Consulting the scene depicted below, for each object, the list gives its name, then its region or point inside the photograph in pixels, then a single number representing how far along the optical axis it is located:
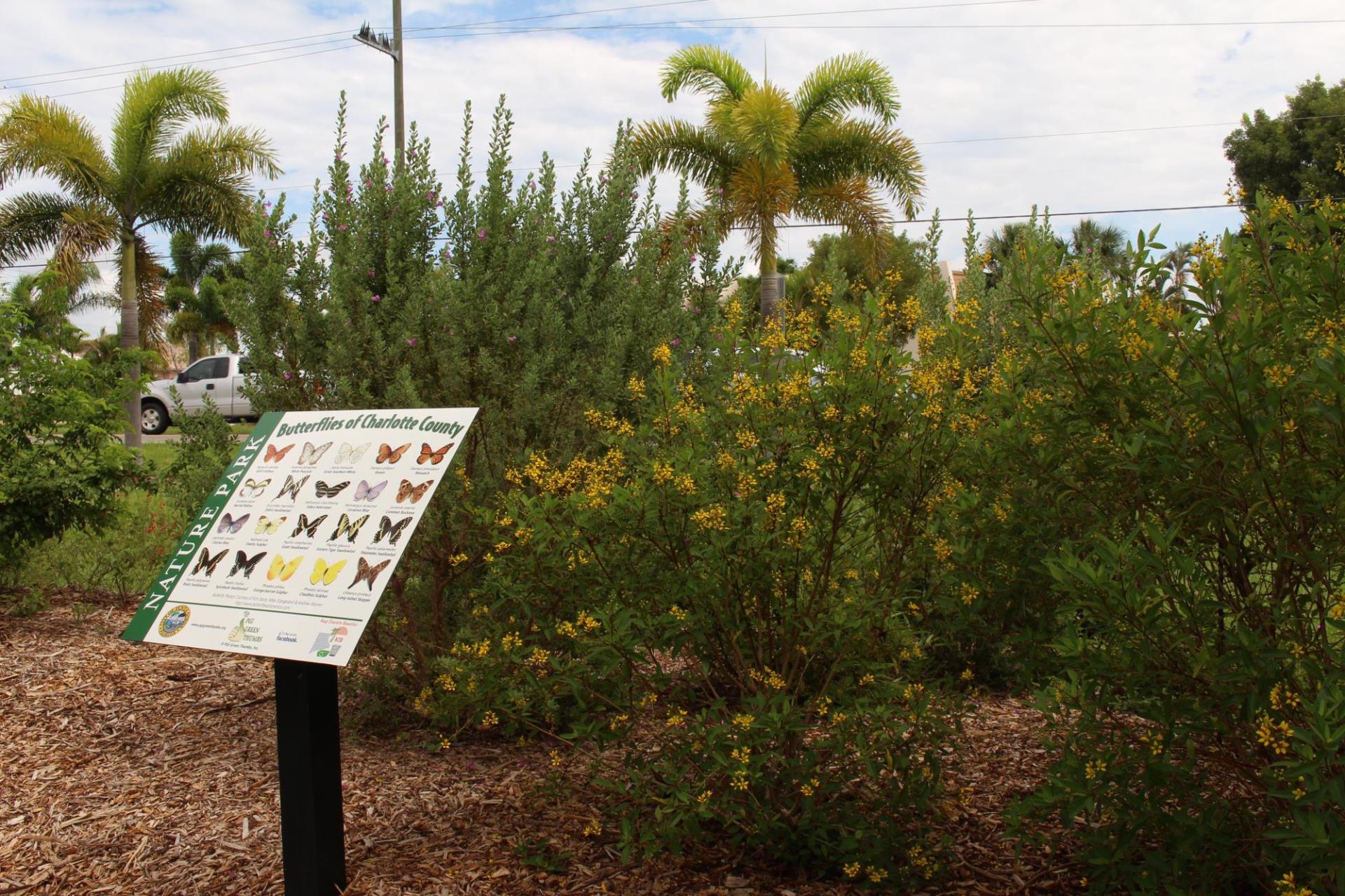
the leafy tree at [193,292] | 46.91
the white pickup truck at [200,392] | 25.89
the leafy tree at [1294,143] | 29.73
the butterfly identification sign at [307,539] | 3.00
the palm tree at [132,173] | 18.53
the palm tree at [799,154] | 18.70
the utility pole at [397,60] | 17.12
